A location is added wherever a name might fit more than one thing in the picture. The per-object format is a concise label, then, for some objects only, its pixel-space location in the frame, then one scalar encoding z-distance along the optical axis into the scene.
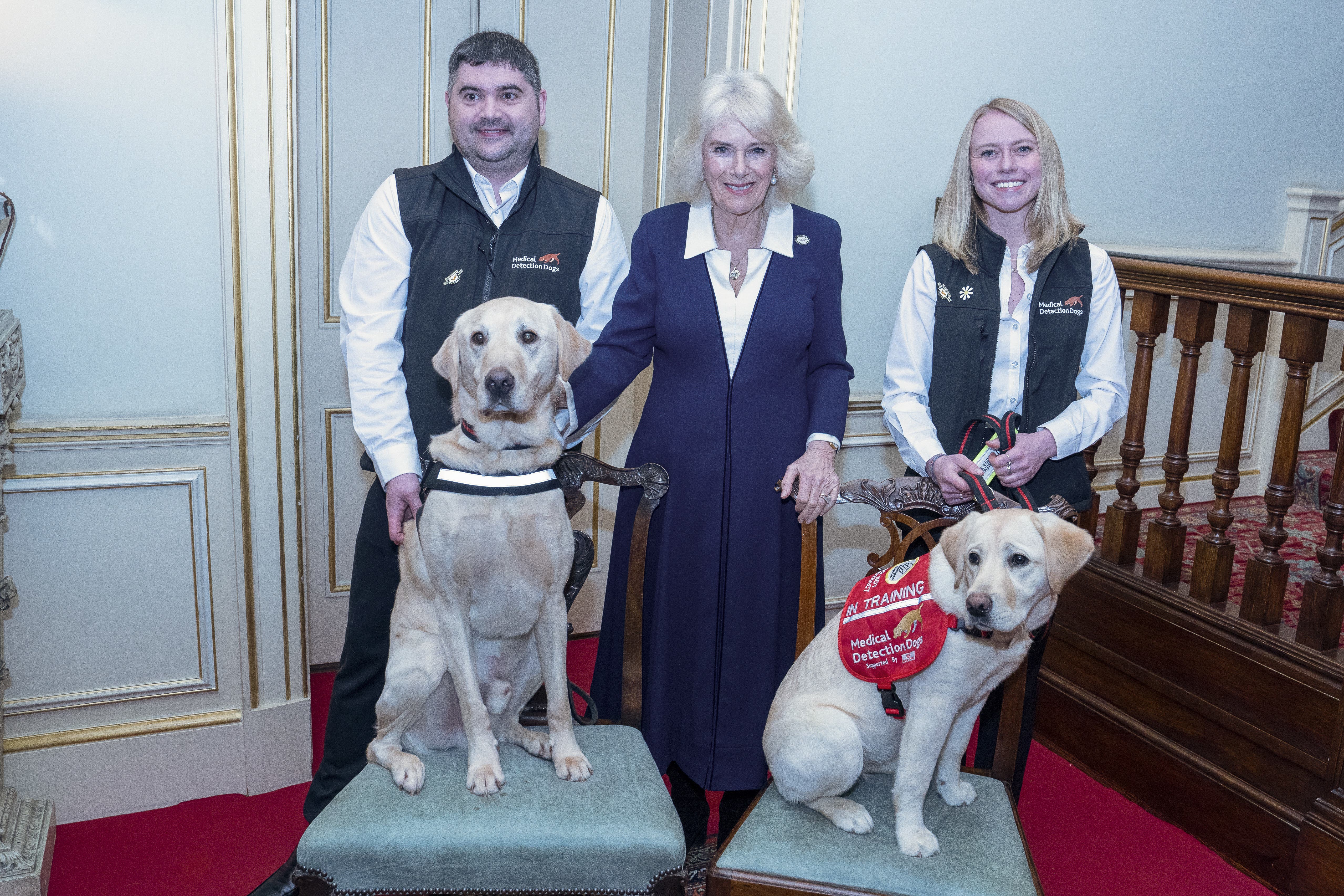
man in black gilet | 1.88
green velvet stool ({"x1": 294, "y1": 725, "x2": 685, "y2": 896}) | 1.46
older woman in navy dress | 1.87
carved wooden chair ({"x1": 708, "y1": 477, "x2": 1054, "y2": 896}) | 1.46
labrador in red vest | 1.38
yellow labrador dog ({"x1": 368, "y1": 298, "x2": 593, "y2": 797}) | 1.55
